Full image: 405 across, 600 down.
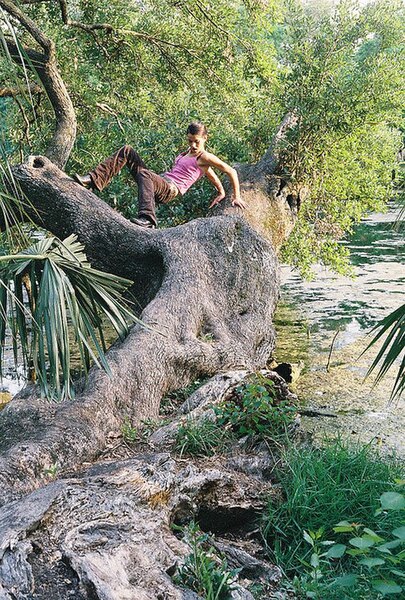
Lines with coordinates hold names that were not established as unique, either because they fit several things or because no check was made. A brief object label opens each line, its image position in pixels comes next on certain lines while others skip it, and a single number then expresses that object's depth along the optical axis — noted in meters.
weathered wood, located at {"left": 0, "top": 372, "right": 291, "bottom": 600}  2.47
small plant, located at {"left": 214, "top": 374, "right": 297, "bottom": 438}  4.30
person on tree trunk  6.86
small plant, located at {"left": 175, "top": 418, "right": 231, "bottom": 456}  4.03
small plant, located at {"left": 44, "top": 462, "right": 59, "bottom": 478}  3.56
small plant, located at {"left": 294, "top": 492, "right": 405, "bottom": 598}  2.09
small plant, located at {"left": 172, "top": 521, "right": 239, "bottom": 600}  2.60
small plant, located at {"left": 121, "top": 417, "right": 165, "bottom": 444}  4.30
